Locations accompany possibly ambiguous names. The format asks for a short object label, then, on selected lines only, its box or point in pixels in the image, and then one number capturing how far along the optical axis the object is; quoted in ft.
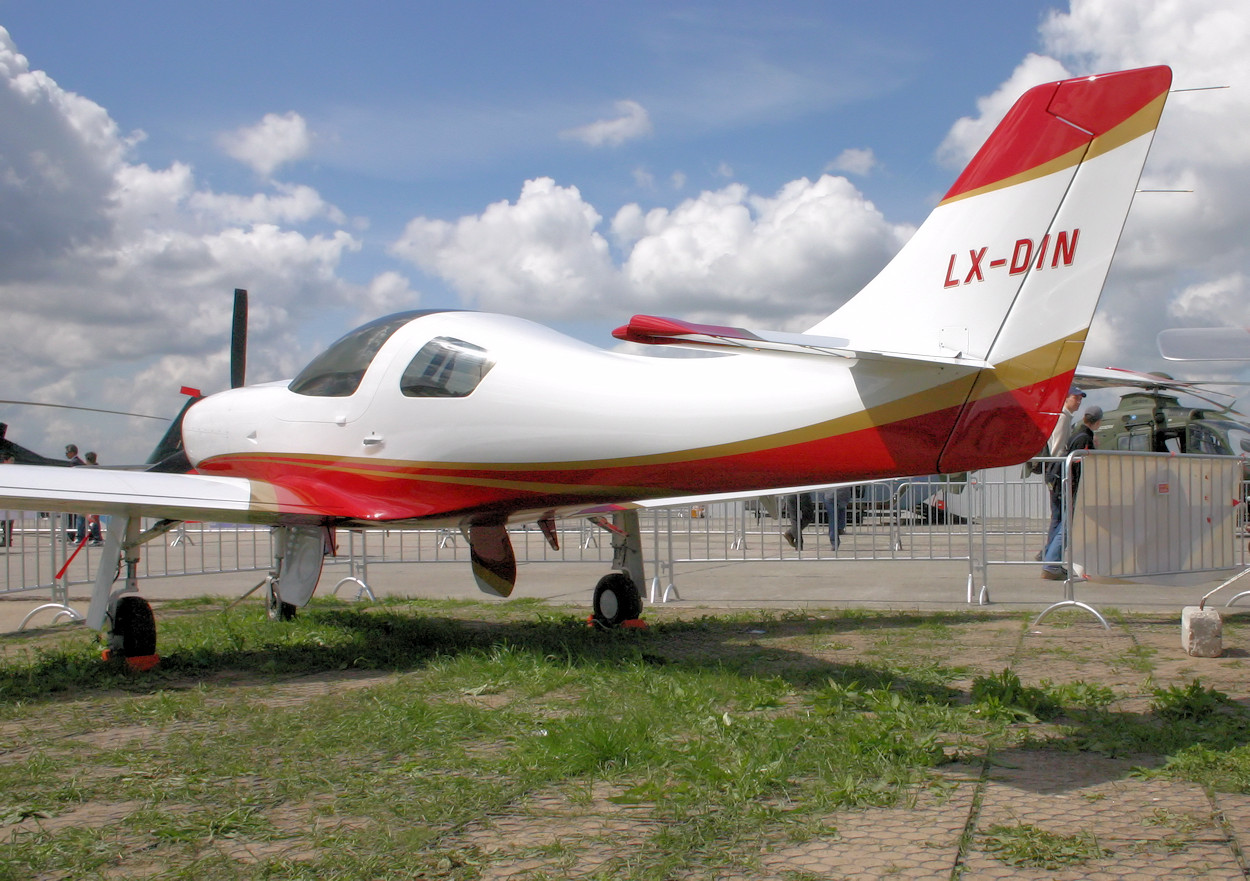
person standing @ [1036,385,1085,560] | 33.17
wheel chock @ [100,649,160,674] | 20.56
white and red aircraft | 13.92
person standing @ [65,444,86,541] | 43.10
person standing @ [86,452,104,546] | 59.82
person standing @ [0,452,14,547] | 33.77
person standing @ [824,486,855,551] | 41.06
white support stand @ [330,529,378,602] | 34.19
